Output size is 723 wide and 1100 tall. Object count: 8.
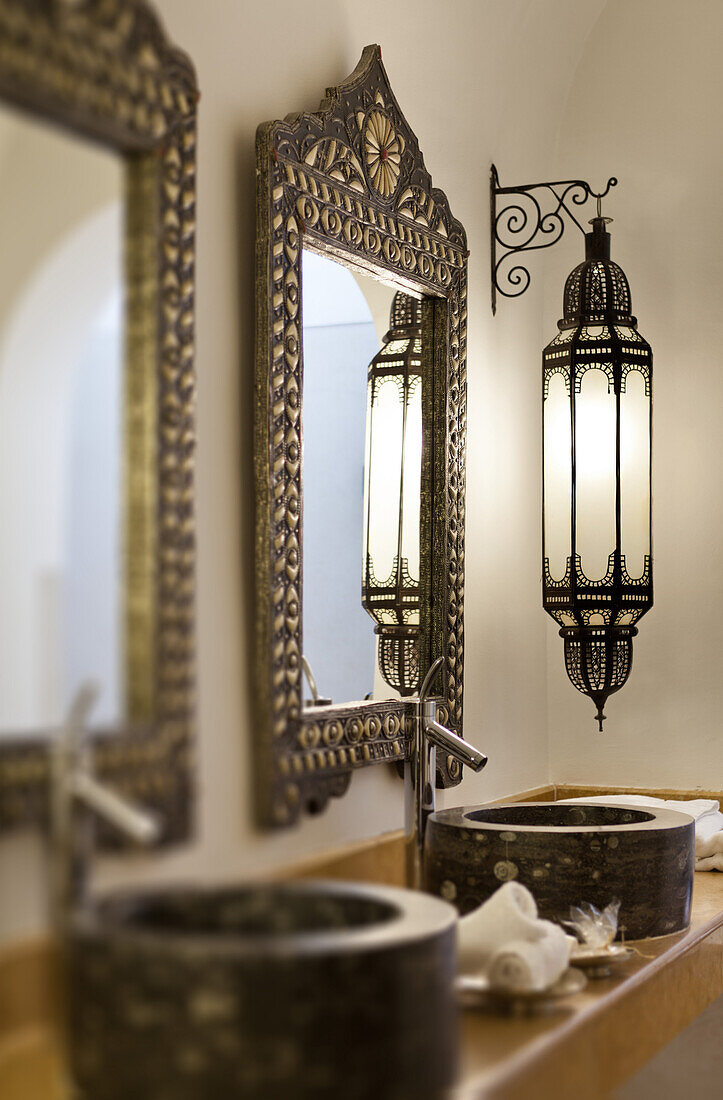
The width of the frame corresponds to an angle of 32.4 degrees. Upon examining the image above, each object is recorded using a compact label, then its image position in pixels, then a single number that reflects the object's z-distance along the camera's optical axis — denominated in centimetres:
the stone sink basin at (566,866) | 129
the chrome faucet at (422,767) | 136
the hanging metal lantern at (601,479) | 171
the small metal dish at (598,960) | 116
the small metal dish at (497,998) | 104
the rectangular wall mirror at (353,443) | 119
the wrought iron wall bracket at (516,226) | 180
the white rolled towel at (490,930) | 107
